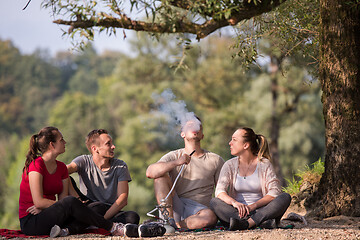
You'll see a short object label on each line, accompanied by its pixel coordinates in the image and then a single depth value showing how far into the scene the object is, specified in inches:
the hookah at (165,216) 376.5
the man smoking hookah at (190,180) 421.1
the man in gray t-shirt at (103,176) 418.9
